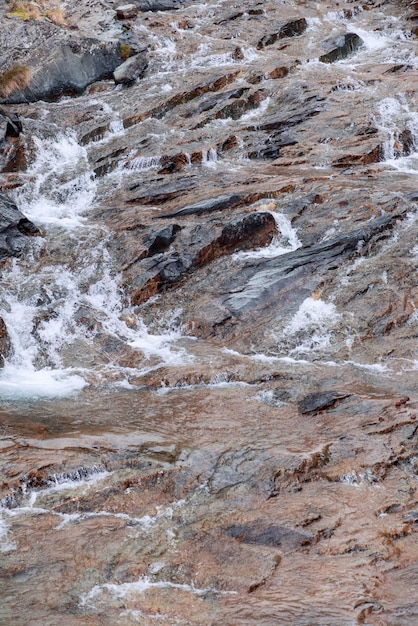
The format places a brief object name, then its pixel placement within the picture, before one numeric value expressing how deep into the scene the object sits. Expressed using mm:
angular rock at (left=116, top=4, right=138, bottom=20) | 28547
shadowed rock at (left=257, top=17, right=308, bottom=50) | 26670
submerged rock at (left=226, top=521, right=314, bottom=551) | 7781
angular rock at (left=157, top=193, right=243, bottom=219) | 16031
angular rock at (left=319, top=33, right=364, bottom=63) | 24625
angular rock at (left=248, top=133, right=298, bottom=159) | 18734
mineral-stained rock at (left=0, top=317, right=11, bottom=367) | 12703
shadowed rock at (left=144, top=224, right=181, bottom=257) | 15188
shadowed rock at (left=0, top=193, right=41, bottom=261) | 15523
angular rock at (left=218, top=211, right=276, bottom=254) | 15164
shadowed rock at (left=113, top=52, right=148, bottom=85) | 24375
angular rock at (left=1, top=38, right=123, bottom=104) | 23547
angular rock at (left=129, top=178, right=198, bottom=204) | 17062
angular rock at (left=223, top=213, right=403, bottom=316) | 13602
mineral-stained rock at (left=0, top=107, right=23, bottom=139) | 19719
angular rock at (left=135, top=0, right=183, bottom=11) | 30516
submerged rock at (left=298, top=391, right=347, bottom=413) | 10531
